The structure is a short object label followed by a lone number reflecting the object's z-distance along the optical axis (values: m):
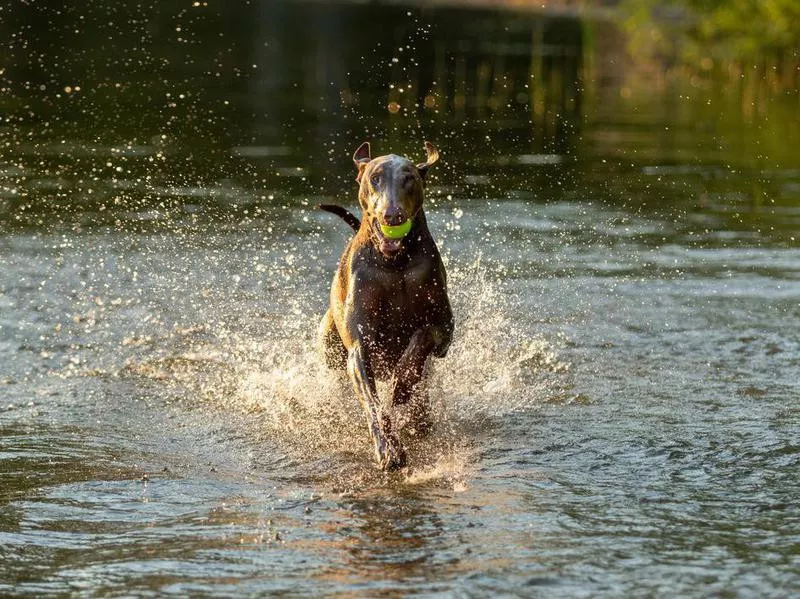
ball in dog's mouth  14.89
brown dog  14.91
